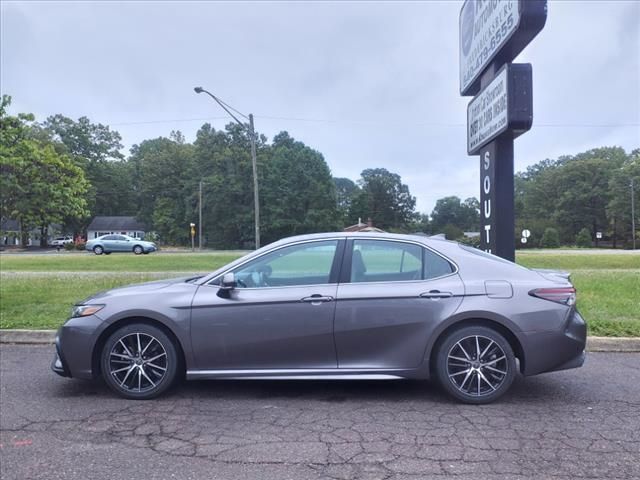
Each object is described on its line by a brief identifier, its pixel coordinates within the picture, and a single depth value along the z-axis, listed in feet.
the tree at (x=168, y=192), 231.71
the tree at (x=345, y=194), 234.91
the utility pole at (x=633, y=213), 216.29
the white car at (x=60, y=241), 207.51
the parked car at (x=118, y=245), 125.08
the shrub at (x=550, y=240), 196.03
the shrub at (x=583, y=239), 222.93
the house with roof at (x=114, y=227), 255.50
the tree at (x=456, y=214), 344.34
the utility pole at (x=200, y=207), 199.62
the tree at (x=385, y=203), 315.78
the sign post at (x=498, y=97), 21.67
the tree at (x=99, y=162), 265.24
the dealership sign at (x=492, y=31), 20.92
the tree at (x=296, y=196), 215.31
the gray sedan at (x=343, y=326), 14.51
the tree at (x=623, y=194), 228.02
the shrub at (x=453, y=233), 192.05
